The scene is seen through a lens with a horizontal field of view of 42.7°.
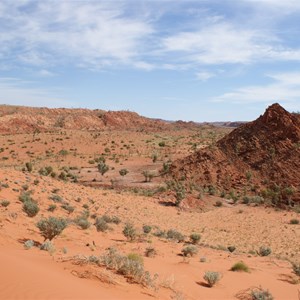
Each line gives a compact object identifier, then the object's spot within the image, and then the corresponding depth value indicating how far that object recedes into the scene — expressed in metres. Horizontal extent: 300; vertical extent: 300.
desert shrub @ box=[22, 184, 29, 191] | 20.44
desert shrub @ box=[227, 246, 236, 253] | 15.67
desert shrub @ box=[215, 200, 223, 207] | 27.00
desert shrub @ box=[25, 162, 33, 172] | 32.41
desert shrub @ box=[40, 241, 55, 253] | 10.52
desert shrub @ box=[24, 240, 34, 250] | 10.72
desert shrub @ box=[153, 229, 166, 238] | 17.17
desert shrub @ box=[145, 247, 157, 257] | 12.43
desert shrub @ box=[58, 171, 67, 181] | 32.18
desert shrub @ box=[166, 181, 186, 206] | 26.78
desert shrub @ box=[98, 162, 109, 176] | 34.94
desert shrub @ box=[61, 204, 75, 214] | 19.02
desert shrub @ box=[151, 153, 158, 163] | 41.59
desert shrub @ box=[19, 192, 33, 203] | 17.98
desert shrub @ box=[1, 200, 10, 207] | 16.52
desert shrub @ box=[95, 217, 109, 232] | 16.38
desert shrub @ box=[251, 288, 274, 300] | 9.09
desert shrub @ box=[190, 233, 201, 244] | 16.45
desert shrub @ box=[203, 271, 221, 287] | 9.99
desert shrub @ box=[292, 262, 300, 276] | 11.84
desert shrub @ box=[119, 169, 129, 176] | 34.84
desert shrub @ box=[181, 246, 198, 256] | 13.45
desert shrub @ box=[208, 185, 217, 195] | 29.55
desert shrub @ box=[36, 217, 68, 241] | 12.28
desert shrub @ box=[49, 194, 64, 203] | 20.28
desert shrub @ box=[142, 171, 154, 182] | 33.24
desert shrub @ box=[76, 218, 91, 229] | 15.68
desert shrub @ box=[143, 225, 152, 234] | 17.31
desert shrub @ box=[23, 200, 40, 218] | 15.79
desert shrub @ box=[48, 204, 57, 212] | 18.12
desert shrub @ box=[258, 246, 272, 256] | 15.57
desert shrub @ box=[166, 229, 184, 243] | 16.98
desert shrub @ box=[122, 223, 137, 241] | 15.32
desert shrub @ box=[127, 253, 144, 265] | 10.32
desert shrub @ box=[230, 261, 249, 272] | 11.82
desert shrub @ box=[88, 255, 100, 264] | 8.51
